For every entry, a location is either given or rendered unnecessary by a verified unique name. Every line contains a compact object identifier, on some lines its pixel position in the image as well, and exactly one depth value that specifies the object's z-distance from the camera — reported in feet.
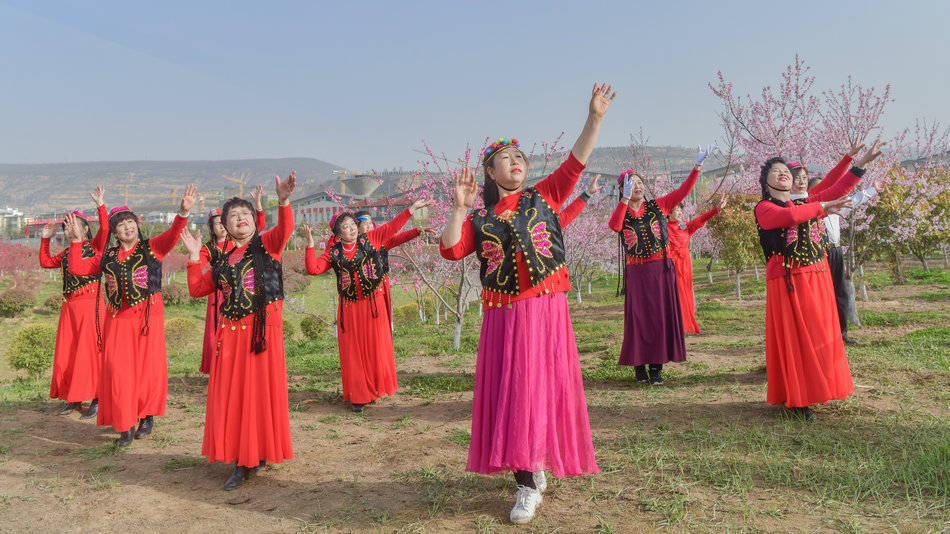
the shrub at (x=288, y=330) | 50.53
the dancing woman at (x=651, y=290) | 21.76
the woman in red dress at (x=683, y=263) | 29.96
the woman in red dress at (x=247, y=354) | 14.02
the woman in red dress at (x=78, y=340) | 21.12
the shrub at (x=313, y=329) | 49.67
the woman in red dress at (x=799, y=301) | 15.64
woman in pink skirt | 10.78
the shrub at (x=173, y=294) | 81.96
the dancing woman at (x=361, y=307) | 21.39
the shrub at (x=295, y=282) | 96.94
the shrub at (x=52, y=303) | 75.36
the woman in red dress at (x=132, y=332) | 17.22
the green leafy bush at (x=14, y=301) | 69.51
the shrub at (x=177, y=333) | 50.55
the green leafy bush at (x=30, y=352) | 34.60
